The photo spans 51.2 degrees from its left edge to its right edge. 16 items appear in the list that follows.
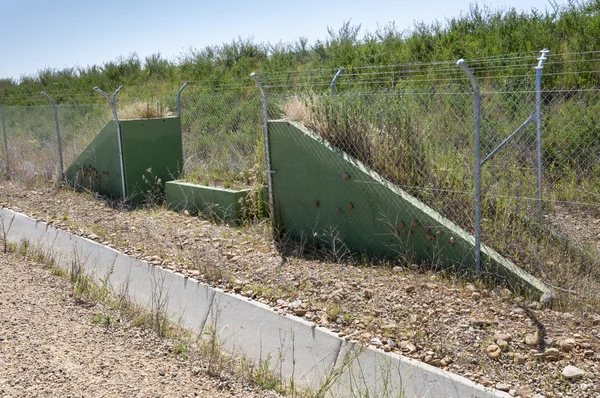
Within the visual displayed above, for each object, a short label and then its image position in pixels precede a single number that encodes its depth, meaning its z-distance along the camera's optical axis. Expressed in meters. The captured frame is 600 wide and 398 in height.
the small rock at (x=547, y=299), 5.58
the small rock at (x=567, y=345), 4.78
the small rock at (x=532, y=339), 4.91
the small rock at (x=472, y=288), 5.96
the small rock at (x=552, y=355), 4.69
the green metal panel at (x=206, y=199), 9.03
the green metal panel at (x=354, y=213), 6.35
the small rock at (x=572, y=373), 4.43
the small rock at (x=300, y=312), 5.83
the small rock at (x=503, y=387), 4.36
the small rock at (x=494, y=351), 4.77
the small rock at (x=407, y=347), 4.97
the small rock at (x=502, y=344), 4.88
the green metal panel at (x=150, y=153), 11.16
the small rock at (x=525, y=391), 4.26
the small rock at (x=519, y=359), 4.69
